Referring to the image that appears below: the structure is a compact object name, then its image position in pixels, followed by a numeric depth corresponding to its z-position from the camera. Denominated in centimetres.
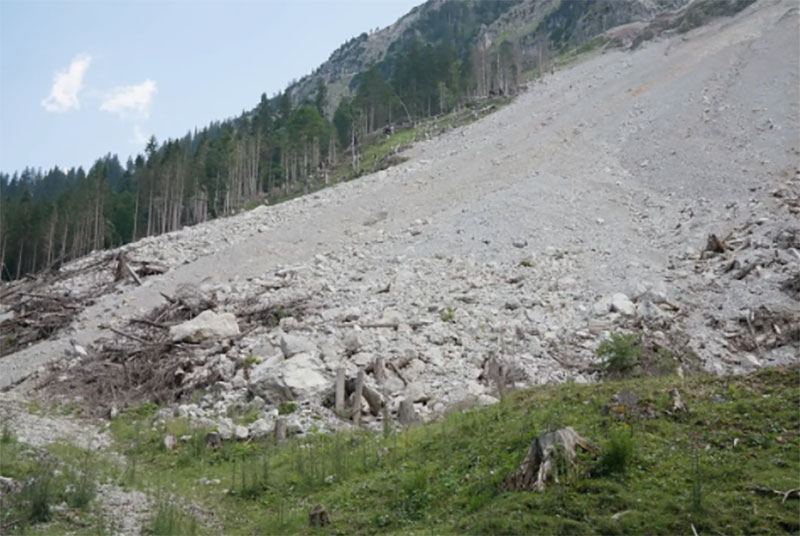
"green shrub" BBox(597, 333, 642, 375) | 1445
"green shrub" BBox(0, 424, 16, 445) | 1237
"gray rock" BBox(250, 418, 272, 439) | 1323
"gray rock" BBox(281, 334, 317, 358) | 1608
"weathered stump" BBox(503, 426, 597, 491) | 751
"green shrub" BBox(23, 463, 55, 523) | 862
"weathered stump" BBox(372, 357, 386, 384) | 1499
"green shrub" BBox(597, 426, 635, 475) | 741
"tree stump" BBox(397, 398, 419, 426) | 1336
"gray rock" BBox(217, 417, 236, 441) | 1320
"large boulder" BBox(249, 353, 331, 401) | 1467
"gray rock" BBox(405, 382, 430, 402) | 1437
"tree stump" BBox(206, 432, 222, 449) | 1284
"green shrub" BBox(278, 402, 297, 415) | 1417
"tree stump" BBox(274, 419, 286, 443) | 1289
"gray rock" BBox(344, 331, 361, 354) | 1639
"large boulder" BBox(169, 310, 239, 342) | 1817
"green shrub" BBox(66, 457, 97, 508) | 930
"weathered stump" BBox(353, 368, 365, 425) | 1377
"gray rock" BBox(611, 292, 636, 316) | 1755
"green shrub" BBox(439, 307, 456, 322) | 1798
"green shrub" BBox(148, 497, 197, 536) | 843
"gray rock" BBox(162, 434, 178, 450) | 1311
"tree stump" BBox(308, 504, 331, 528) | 840
